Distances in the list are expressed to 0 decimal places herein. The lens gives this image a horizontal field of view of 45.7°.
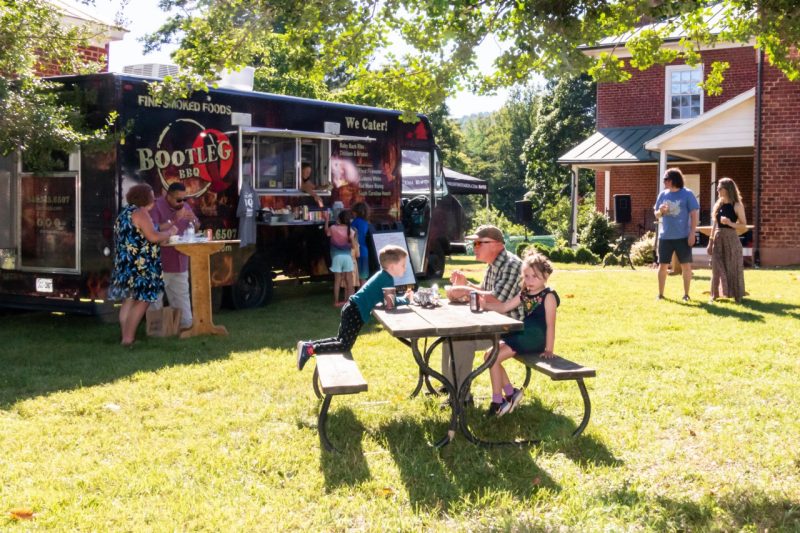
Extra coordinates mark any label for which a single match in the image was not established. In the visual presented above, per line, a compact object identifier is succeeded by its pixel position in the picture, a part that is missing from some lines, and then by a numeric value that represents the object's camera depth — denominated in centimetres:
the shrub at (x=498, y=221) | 3897
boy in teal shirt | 641
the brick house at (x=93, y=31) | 1170
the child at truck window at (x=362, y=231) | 1286
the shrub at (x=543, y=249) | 2221
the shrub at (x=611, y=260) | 2117
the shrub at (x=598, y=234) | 2364
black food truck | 1009
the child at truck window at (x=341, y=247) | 1253
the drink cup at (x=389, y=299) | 627
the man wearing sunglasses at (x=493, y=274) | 624
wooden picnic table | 532
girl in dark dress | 607
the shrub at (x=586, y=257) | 2227
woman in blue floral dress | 909
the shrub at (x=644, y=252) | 2089
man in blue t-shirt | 1205
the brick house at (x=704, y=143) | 1984
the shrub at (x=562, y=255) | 2252
